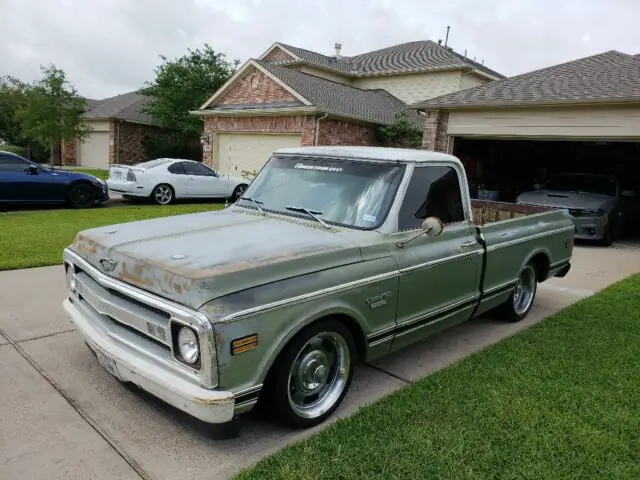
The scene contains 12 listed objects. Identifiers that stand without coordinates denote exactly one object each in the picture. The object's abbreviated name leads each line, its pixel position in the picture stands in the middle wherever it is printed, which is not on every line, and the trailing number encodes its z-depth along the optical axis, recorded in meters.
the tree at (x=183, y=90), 25.77
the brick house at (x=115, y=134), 28.09
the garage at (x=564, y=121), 11.27
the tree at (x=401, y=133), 19.41
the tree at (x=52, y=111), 23.45
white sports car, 13.85
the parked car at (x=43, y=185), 11.45
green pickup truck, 2.67
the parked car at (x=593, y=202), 11.24
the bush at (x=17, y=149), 32.66
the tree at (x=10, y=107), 37.47
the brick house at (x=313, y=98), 18.52
